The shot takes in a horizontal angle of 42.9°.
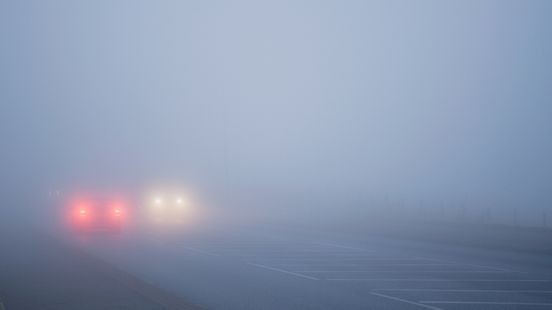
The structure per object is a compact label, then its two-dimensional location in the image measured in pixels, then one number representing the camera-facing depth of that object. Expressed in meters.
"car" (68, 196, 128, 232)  33.94
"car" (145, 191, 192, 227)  52.88
